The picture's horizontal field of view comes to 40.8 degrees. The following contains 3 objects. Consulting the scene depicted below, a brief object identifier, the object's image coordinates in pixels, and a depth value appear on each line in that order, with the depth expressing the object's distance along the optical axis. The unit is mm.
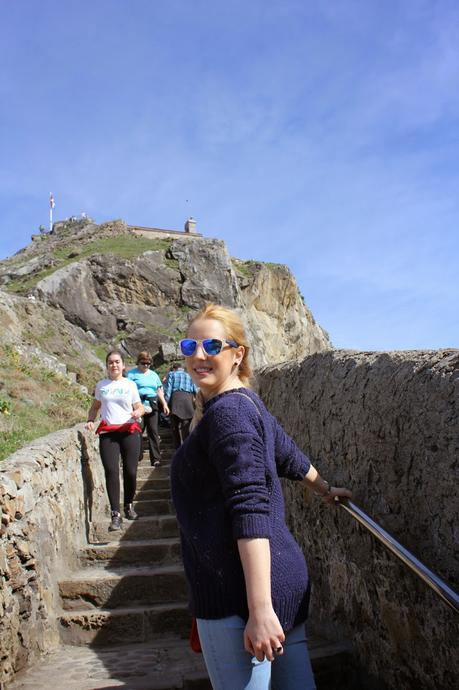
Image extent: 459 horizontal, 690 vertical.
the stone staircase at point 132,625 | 3404
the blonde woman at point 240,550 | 1603
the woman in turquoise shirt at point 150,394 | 8430
